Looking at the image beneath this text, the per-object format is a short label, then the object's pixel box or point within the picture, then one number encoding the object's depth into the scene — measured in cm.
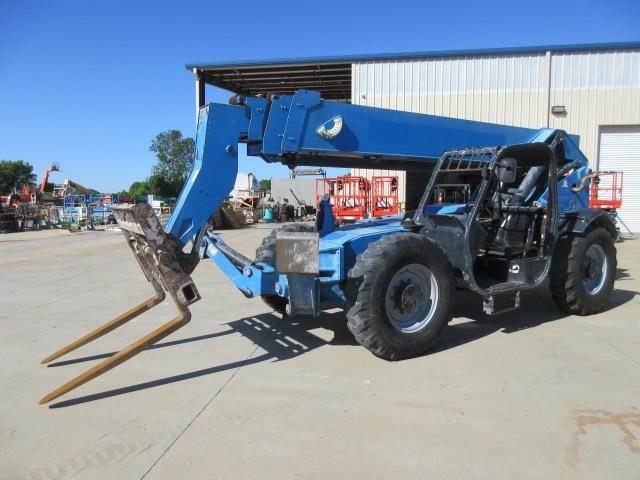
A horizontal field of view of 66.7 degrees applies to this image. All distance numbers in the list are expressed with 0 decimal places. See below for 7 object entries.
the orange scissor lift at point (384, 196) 1922
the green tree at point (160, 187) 7644
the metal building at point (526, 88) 1872
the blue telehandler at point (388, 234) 444
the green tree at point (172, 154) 8381
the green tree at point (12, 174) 6830
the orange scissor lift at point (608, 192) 1752
